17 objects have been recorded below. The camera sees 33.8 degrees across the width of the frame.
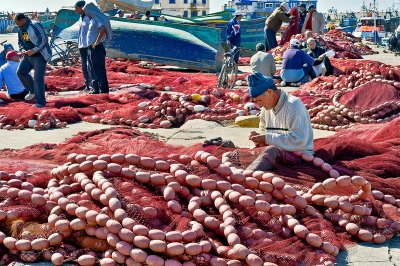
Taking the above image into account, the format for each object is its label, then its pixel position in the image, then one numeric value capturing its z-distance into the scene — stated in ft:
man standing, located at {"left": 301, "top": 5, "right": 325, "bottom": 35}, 67.79
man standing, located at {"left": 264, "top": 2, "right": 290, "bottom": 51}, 62.34
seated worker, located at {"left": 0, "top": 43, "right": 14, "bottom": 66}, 41.38
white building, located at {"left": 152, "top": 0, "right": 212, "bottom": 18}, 229.45
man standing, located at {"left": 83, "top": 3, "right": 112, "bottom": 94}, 37.93
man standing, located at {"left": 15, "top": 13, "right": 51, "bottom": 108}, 33.19
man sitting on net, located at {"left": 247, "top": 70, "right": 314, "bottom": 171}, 17.17
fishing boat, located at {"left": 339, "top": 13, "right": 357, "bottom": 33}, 213.13
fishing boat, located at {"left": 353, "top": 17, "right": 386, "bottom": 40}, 147.03
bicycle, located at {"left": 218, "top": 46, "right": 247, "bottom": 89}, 40.51
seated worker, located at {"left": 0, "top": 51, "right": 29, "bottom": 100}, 36.22
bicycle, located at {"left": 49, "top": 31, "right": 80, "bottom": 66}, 59.11
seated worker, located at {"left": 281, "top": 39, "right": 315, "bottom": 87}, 42.04
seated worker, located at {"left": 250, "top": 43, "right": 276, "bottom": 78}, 38.01
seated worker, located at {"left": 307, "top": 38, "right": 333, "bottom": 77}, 44.02
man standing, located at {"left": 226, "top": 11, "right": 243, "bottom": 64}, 58.29
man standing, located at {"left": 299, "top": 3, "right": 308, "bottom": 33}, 71.61
